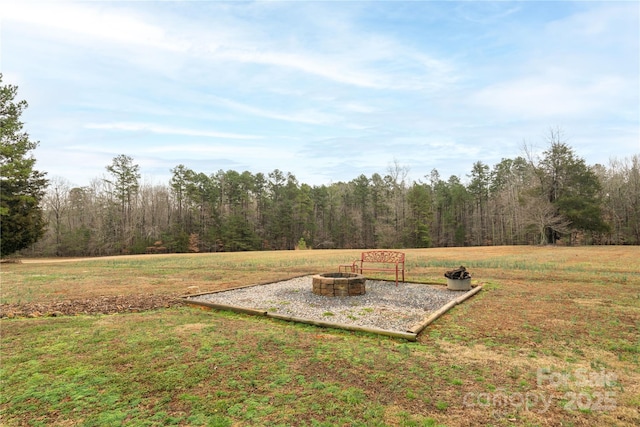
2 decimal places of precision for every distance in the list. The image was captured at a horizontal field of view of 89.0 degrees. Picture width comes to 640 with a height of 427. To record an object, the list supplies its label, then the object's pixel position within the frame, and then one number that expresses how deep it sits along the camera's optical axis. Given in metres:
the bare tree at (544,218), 33.91
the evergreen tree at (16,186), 20.89
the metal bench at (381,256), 11.59
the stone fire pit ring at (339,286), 8.81
